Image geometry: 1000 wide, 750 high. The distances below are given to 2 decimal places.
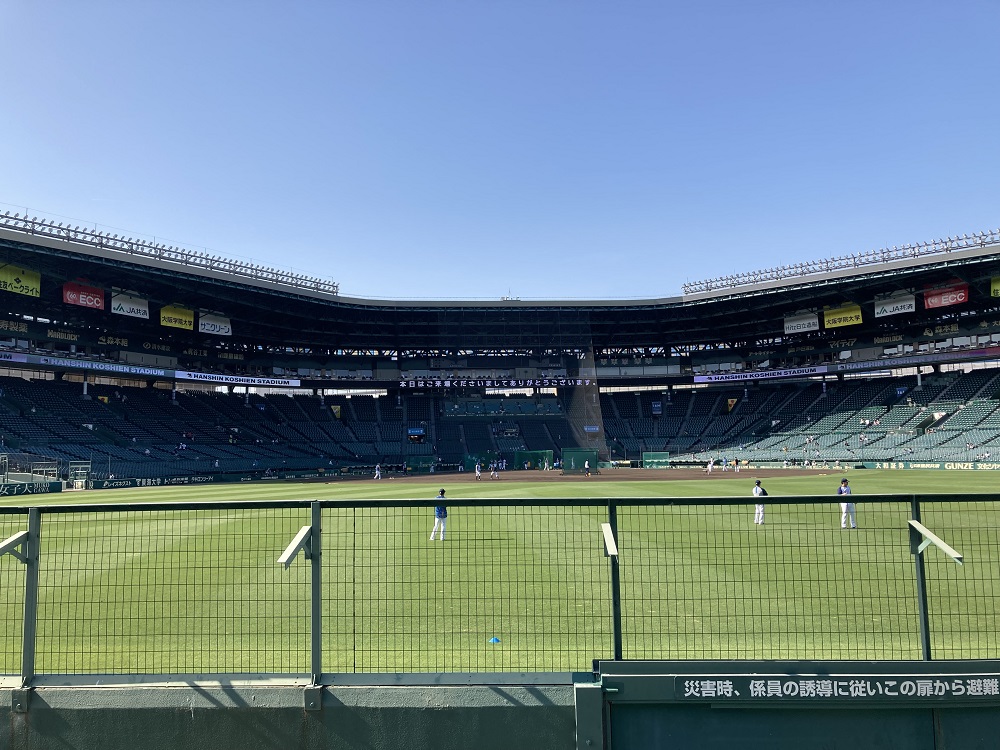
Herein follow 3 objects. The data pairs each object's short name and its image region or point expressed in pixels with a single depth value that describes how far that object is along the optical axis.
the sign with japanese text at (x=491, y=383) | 72.94
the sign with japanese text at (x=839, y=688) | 4.43
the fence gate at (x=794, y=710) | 4.43
